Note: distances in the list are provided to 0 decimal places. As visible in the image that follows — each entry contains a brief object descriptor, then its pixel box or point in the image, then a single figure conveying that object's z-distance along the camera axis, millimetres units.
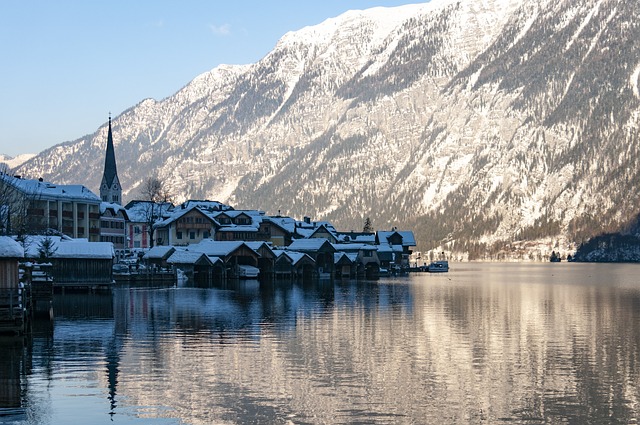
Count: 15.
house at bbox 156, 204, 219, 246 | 187125
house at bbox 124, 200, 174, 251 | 175875
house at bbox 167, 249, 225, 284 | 154750
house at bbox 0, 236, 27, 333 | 56344
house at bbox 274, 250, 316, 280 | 167875
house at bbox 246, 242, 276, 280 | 162375
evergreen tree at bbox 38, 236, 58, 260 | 103250
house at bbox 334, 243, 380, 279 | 195500
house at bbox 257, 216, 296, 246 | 197612
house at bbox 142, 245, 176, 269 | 161500
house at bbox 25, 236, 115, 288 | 108688
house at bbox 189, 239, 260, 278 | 158000
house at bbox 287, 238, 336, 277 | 183125
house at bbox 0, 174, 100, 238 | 137000
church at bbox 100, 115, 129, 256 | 184875
